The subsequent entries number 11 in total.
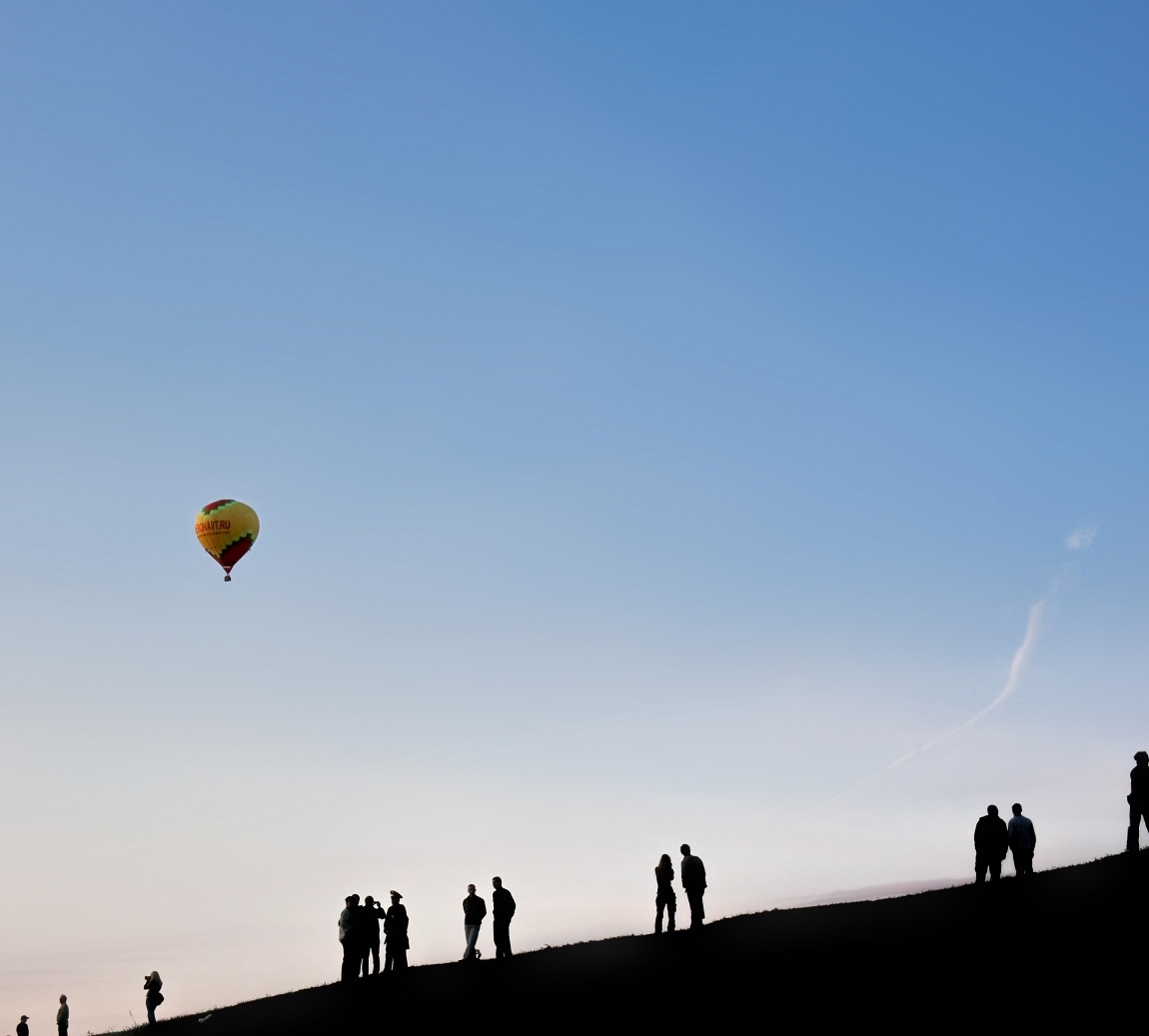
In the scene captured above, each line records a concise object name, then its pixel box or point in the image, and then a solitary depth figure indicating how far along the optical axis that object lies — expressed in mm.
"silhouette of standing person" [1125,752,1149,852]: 28312
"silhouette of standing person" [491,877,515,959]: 34062
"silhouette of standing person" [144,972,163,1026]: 39562
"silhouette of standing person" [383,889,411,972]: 34719
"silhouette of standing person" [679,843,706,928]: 32416
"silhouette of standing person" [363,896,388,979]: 34128
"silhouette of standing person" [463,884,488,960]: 33688
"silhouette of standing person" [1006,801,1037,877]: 31109
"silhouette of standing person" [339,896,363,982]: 33844
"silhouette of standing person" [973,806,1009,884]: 30953
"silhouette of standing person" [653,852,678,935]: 33812
